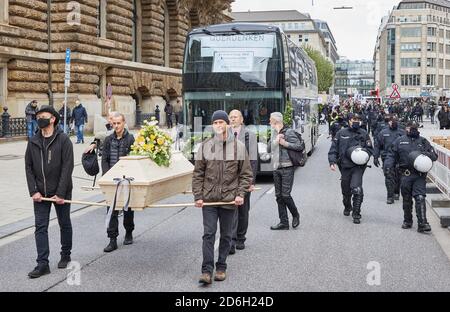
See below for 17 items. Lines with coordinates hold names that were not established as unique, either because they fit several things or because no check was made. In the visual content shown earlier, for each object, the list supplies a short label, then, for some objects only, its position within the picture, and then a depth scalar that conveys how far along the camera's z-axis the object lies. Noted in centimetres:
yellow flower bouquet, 798
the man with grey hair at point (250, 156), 877
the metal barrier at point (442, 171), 1152
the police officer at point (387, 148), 1311
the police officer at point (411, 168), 988
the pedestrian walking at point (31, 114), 2641
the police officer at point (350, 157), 1107
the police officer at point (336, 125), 1734
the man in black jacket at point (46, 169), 738
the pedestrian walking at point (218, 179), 686
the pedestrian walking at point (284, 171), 1005
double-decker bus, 1673
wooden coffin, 737
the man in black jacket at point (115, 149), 865
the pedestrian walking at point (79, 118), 2730
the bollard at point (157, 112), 3925
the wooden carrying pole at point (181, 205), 683
